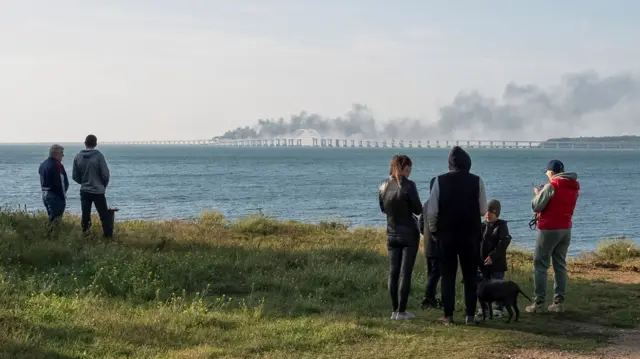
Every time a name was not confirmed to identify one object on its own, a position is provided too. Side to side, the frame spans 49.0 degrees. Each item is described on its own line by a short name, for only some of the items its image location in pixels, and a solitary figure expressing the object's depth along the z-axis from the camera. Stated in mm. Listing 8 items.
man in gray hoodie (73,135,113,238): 11703
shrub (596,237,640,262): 17250
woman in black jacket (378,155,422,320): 7523
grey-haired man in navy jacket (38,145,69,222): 11875
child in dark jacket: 8492
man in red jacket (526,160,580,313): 8391
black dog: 7871
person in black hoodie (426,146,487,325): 7273
